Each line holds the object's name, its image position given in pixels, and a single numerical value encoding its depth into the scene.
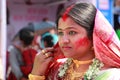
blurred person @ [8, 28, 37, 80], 4.64
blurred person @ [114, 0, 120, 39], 5.92
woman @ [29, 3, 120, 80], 2.02
